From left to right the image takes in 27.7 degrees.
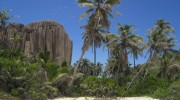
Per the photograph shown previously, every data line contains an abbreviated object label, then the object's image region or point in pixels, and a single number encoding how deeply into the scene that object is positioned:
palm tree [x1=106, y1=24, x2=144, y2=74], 47.97
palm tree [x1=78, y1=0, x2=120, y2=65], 41.72
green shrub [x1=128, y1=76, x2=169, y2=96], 43.70
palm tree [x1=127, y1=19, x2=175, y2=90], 48.28
